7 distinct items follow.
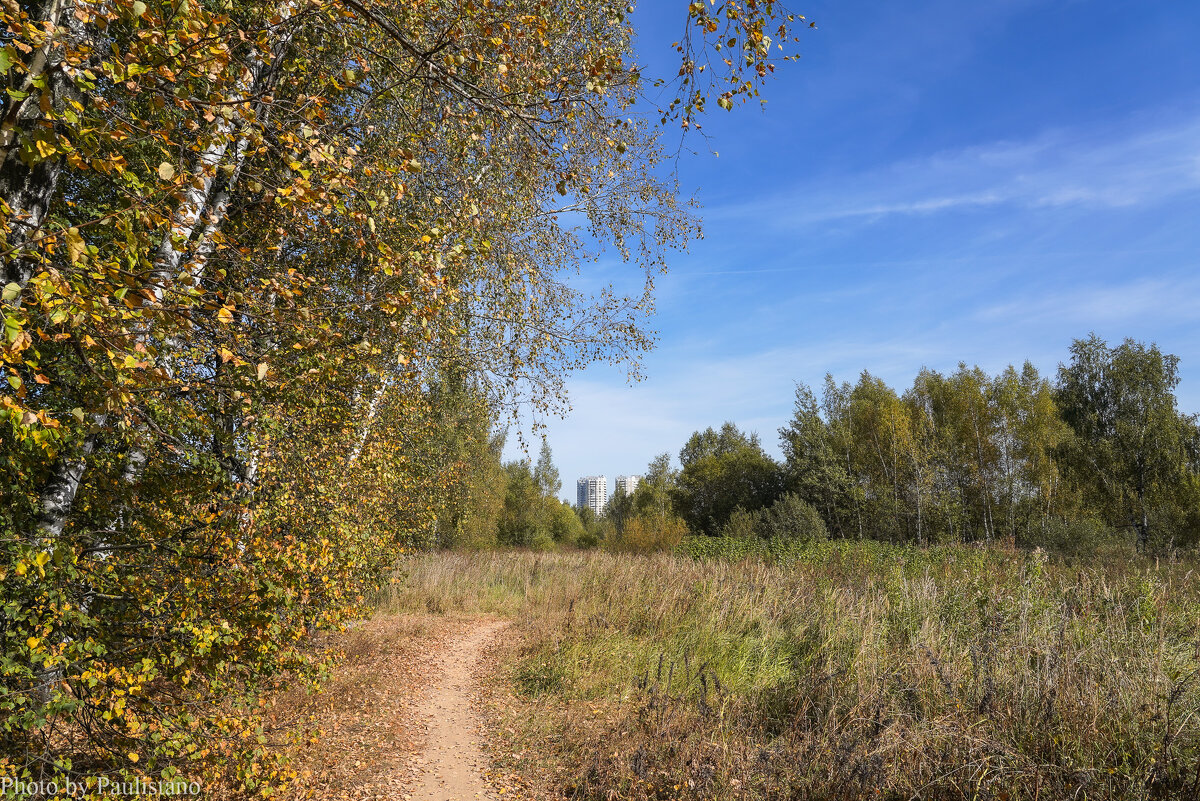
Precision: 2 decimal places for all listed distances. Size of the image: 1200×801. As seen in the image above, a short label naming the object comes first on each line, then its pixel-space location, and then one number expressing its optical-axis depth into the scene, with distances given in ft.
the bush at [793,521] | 76.38
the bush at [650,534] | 102.01
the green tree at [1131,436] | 85.66
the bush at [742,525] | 78.43
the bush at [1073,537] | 55.67
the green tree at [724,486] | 117.80
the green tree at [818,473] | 97.60
